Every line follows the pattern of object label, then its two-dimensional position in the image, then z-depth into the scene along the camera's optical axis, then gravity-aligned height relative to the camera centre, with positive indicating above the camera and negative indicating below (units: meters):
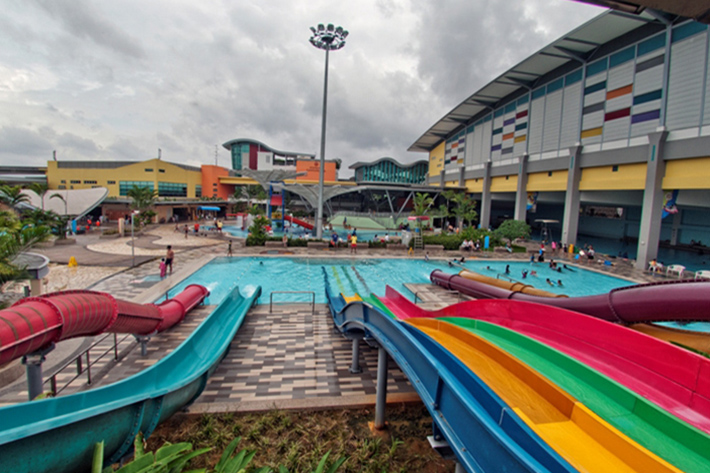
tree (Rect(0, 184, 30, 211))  21.83 +0.05
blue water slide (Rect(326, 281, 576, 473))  2.39 -1.75
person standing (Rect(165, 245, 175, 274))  15.11 -2.55
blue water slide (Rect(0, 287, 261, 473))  2.72 -2.28
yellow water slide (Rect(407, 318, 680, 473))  2.53 -1.88
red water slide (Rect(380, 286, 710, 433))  3.76 -1.93
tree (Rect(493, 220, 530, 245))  25.02 -0.91
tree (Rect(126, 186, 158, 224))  32.16 +0.02
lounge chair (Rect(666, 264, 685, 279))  17.25 -2.43
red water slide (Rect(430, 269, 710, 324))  5.48 -1.48
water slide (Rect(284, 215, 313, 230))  35.34 -1.43
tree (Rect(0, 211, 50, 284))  6.48 -0.91
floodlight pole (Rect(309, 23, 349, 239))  21.42 +11.26
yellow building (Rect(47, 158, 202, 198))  43.28 +3.48
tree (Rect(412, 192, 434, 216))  30.34 +1.18
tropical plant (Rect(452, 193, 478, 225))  33.44 +1.09
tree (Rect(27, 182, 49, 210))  25.33 +0.74
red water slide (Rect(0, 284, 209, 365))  4.09 -1.75
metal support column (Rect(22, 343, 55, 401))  4.73 -2.54
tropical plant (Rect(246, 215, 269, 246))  22.92 -1.82
